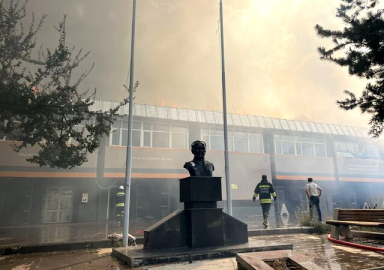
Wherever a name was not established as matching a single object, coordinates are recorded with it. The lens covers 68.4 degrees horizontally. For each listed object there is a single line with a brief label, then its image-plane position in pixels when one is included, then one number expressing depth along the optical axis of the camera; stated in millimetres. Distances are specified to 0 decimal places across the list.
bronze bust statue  6516
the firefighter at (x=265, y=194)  10281
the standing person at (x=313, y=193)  10727
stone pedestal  5836
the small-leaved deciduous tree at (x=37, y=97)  8945
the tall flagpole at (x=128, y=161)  7309
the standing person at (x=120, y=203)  12592
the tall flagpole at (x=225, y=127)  10383
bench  6457
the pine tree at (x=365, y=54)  6395
